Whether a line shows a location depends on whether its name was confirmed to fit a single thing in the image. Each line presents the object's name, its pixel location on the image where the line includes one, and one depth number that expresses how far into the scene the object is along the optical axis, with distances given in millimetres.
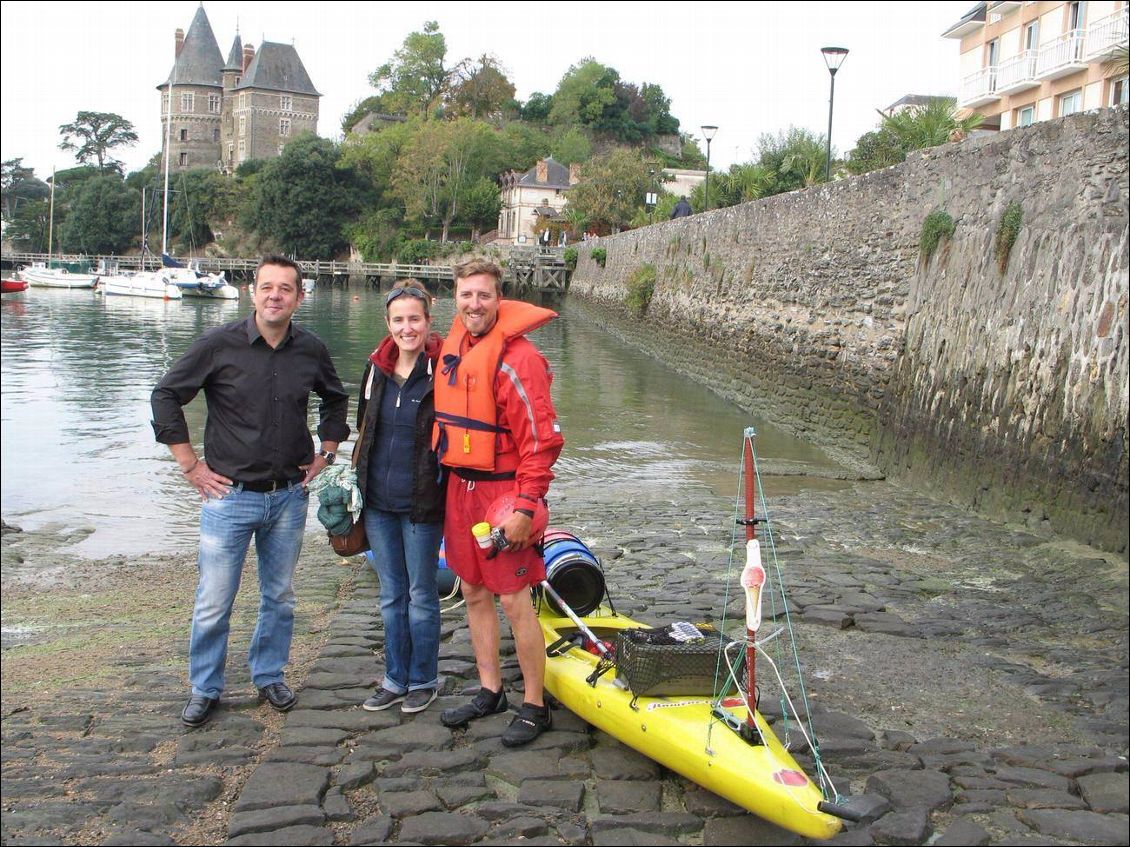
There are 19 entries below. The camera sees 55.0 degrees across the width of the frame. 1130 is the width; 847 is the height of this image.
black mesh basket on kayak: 4164
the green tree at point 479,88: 98062
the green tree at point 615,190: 62938
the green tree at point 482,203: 82625
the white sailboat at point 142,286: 52500
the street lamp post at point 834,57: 15938
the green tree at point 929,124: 14414
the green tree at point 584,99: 100000
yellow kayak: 3484
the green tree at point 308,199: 83938
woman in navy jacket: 4414
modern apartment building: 30000
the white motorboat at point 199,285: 54000
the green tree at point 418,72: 97312
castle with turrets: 103562
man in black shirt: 4379
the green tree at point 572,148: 92000
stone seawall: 7832
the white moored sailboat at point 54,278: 60312
